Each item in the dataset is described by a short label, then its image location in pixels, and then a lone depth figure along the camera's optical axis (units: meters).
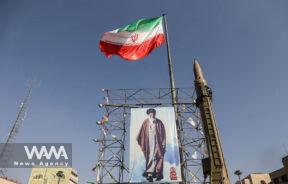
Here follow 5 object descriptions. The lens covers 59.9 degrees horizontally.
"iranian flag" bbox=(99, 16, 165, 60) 26.73
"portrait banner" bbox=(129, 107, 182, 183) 23.17
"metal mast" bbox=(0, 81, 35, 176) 85.06
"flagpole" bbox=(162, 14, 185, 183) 27.26
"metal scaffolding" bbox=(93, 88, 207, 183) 26.61
